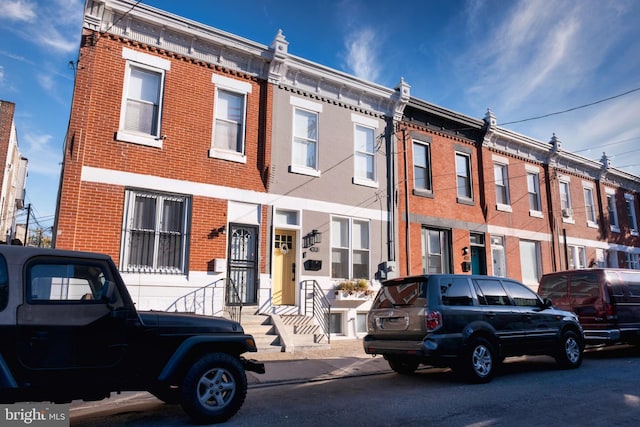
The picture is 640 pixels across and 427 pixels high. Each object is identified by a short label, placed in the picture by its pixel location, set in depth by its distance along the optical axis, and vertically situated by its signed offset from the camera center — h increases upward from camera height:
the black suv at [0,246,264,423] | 4.25 -0.40
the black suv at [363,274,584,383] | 7.33 -0.32
